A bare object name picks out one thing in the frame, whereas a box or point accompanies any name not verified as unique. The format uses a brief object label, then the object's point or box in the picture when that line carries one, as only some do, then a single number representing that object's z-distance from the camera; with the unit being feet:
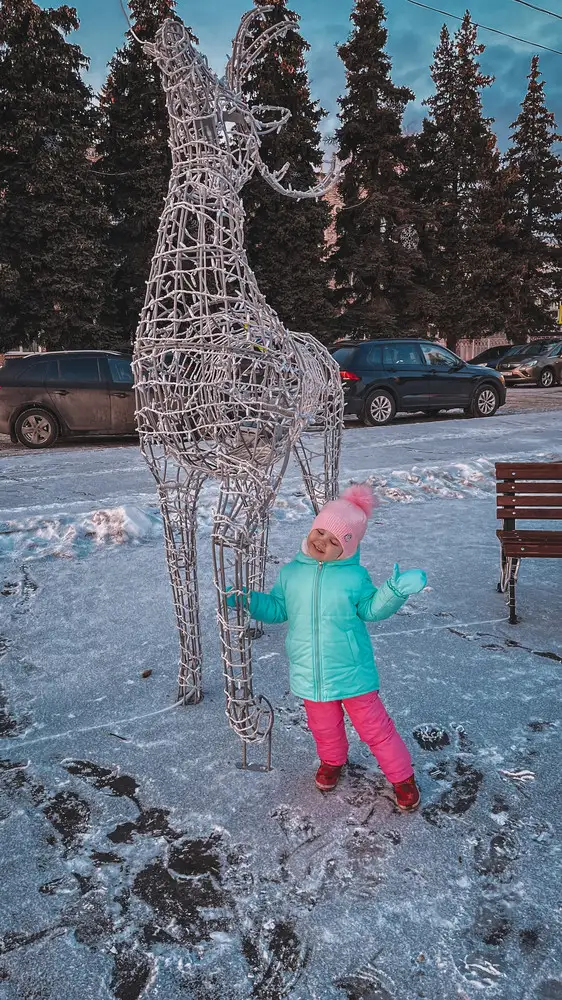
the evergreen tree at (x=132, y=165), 61.36
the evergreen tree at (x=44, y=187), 56.18
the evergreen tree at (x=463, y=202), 81.10
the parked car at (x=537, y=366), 67.46
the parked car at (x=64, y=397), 32.99
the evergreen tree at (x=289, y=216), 67.00
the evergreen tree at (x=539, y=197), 88.85
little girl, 7.13
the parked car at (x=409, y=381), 40.04
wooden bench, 12.71
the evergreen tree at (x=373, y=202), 74.23
